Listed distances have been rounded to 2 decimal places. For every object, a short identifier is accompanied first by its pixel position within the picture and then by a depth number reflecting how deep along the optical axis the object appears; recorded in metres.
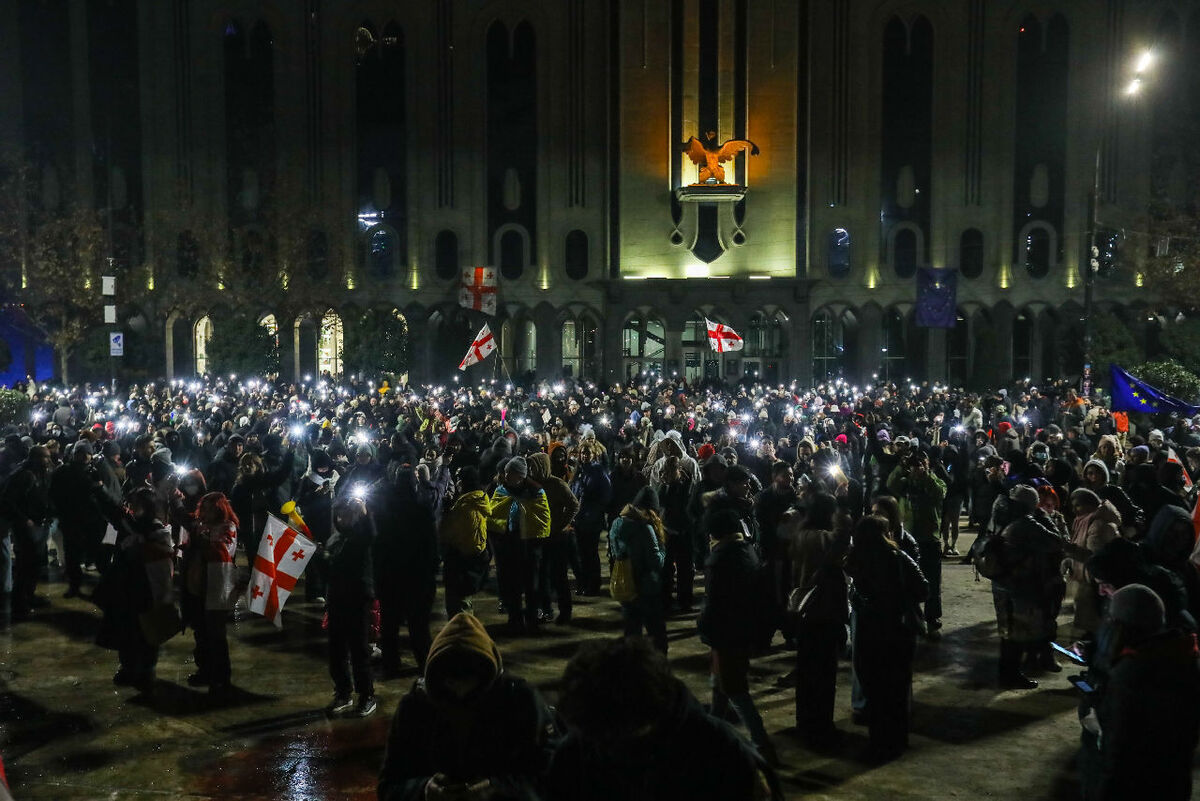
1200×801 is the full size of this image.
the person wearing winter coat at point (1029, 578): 7.68
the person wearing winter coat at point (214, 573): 7.78
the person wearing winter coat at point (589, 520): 10.88
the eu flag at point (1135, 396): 14.37
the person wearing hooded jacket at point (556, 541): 9.83
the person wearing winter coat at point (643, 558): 7.77
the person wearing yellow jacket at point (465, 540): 8.97
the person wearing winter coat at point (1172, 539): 6.91
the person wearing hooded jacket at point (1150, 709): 4.07
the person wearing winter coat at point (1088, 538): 7.33
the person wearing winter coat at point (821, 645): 6.77
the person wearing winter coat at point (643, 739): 2.73
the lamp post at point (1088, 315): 23.81
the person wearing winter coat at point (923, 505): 9.76
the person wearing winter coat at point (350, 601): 7.34
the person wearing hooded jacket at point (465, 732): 3.17
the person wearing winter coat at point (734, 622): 6.21
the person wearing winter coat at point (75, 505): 11.09
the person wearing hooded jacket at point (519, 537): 9.53
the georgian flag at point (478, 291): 39.38
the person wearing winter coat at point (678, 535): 10.25
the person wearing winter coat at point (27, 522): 10.45
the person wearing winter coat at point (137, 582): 7.84
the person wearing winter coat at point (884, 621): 6.46
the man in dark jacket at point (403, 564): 8.20
